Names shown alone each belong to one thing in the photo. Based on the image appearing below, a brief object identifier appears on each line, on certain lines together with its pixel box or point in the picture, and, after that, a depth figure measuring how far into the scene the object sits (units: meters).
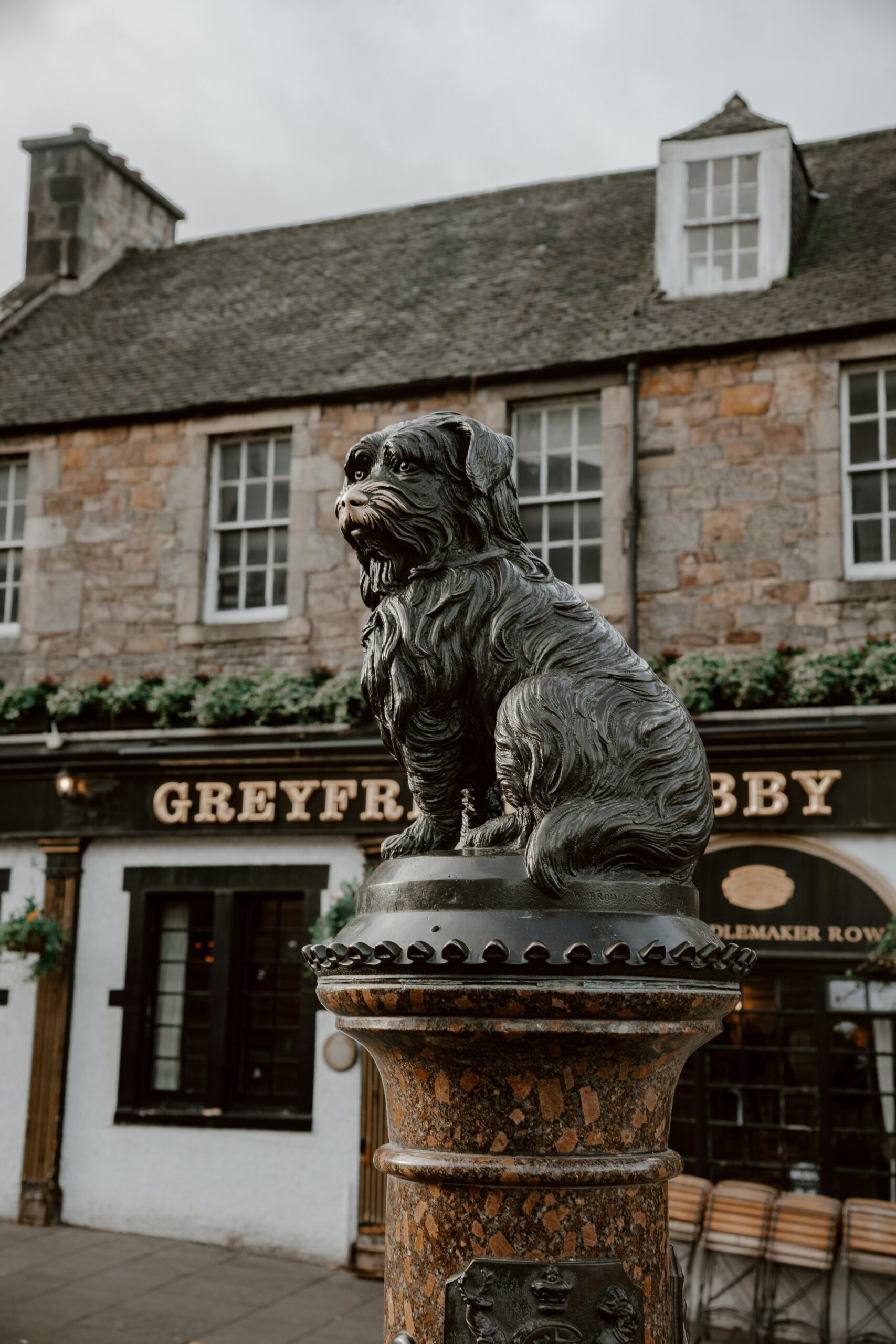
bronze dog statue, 2.26
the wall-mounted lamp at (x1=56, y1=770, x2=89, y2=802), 10.28
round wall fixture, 9.25
